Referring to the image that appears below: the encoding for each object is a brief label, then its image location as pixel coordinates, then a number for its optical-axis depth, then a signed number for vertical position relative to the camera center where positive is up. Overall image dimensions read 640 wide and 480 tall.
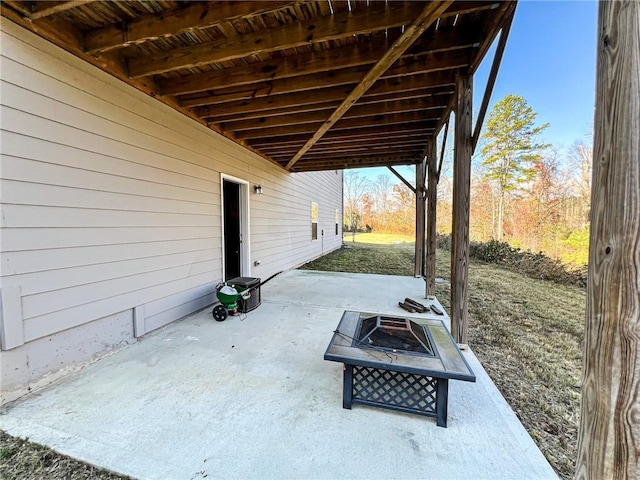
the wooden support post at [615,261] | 0.81 -0.12
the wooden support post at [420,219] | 6.55 +0.10
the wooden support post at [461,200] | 2.80 +0.24
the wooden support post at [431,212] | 4.85 +0.21
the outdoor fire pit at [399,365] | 1.80 -0.96
